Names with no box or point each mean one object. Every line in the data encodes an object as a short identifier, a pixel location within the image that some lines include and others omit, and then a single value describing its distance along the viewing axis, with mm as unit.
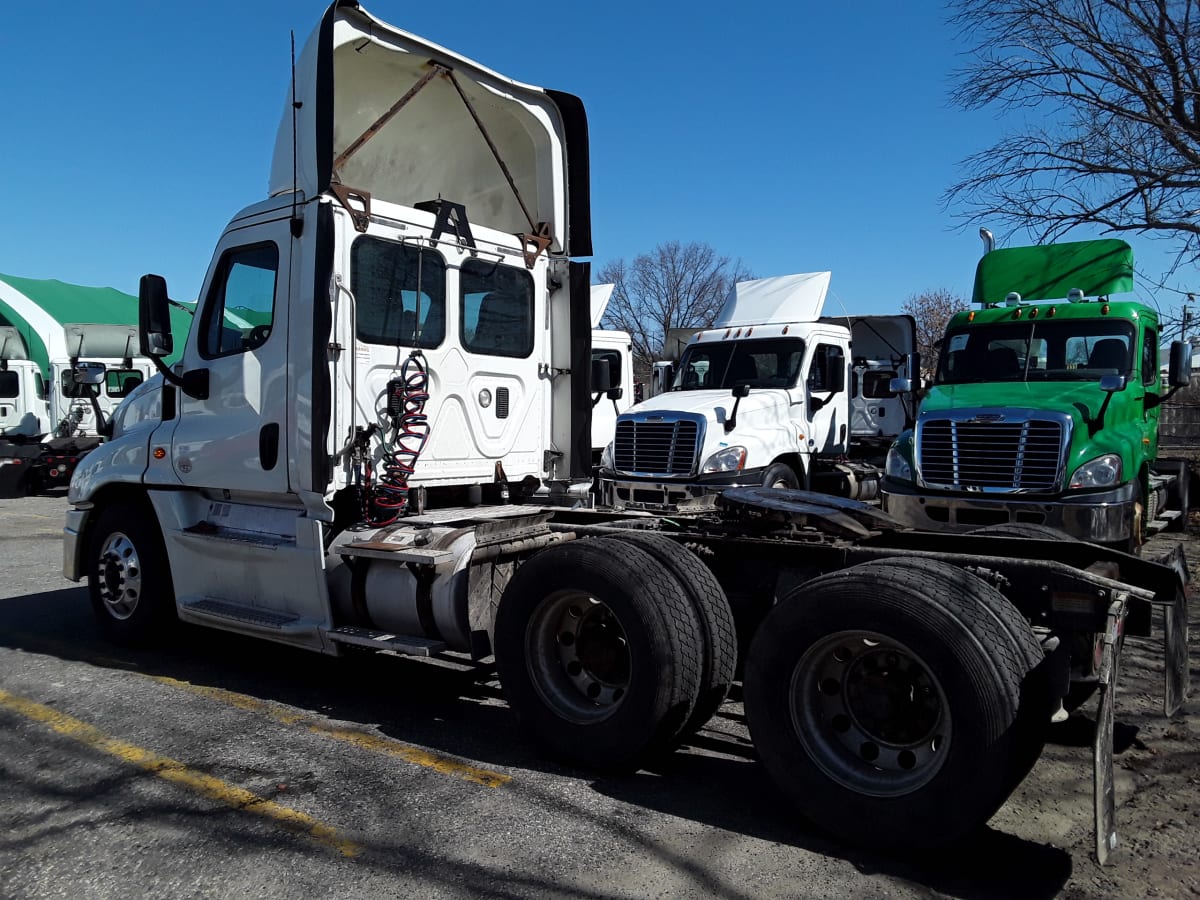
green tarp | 21219
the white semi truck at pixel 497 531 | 3791
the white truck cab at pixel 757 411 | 10961
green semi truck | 8188
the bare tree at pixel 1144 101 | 13102
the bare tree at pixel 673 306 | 43656
